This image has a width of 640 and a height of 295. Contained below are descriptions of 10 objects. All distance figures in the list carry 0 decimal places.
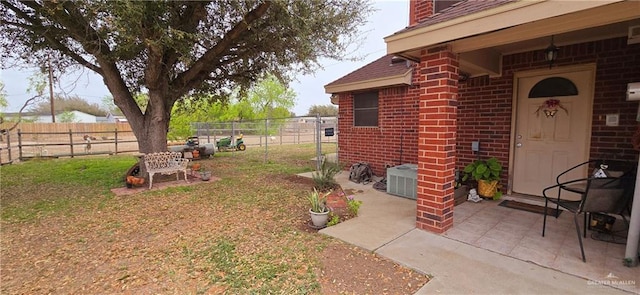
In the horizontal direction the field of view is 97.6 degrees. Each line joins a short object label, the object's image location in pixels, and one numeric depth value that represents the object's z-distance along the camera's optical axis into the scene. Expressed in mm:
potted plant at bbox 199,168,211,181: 6855
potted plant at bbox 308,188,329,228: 3621
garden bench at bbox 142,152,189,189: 6254
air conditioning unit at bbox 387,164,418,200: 4867
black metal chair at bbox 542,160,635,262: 2545
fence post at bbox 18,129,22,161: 10395
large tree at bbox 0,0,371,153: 4661
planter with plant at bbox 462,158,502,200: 4500
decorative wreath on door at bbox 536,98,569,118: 4125
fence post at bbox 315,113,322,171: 7195
